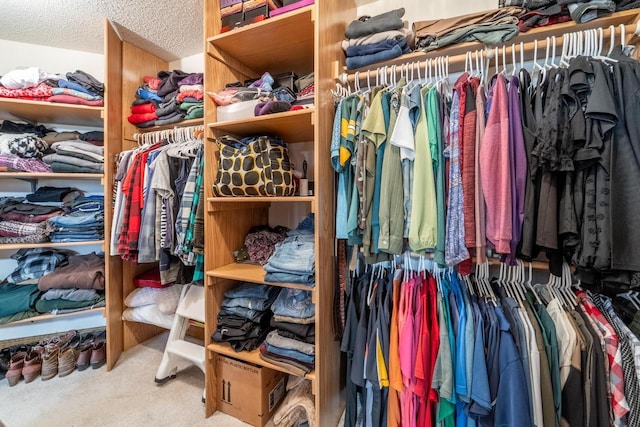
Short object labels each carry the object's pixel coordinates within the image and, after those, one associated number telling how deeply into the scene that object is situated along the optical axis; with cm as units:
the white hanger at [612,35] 91
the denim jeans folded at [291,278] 120
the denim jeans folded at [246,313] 137
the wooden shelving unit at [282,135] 116
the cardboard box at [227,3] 135
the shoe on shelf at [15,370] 158
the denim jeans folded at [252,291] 142
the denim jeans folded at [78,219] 178
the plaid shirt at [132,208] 157
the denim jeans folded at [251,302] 137
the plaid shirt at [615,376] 87
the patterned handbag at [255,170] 125
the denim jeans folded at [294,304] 127
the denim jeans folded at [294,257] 121
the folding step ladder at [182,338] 156
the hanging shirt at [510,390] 91
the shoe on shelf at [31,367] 162
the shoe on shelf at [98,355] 175
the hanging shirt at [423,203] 99
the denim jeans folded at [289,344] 121
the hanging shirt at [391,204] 102
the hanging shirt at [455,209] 96
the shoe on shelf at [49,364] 164
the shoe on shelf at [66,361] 167
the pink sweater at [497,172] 88
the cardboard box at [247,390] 132
